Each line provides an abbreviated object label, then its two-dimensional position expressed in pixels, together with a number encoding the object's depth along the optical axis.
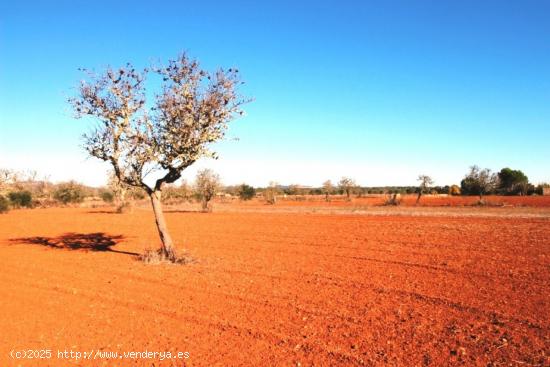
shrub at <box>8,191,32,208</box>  63.94
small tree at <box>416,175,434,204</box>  53.16
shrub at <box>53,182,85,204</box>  75.25
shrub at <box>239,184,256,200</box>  85.12
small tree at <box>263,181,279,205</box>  71.72
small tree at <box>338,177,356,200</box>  81.59
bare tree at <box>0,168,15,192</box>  29.23
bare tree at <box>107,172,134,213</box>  47.88
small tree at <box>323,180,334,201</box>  86.02
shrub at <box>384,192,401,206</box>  52.67
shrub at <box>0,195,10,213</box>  49.04
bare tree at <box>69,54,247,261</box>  13.35
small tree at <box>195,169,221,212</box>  48.19
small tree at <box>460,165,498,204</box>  51.22
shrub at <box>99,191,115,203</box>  77.00
